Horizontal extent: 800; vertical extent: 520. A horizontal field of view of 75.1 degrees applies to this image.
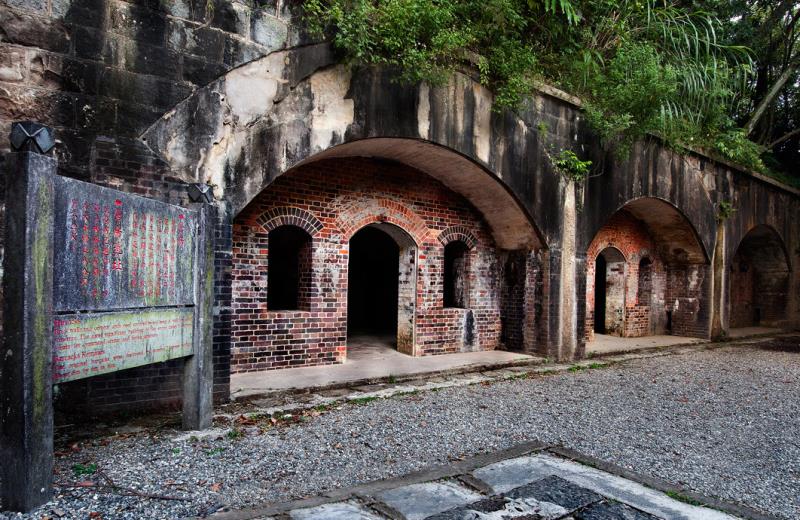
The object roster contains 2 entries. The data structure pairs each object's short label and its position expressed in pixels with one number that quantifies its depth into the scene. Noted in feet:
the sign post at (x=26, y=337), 9.32
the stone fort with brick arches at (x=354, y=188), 15.35
